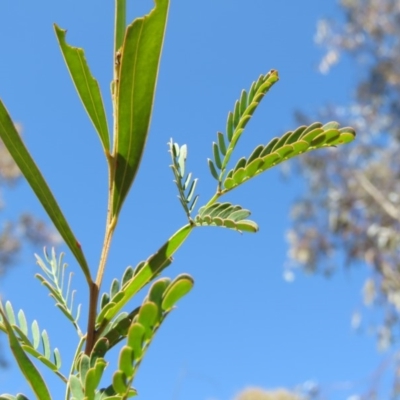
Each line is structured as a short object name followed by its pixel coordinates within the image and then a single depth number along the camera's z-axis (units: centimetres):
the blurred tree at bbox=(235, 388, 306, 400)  932
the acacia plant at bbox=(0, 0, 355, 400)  38
